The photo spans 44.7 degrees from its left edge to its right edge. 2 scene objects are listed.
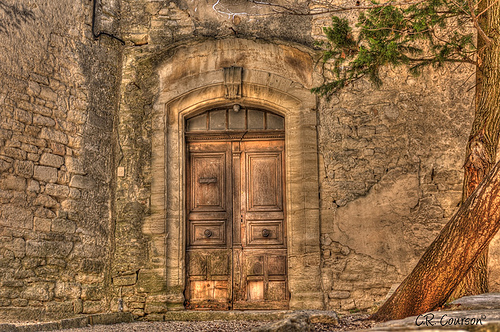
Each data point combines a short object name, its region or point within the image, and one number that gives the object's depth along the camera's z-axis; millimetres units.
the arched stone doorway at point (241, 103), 6824
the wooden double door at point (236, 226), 7023
